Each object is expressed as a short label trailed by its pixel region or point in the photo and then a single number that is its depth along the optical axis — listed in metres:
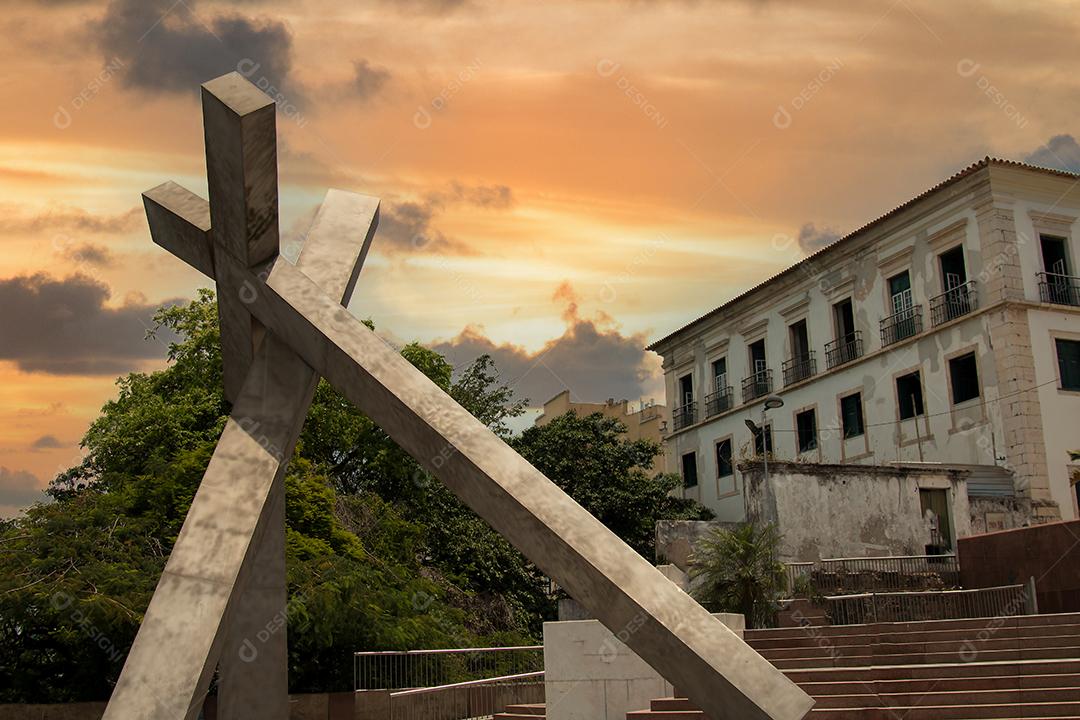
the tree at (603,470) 29.34
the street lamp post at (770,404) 22.28
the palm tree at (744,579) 16.17
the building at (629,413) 44.78
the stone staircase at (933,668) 9.70
